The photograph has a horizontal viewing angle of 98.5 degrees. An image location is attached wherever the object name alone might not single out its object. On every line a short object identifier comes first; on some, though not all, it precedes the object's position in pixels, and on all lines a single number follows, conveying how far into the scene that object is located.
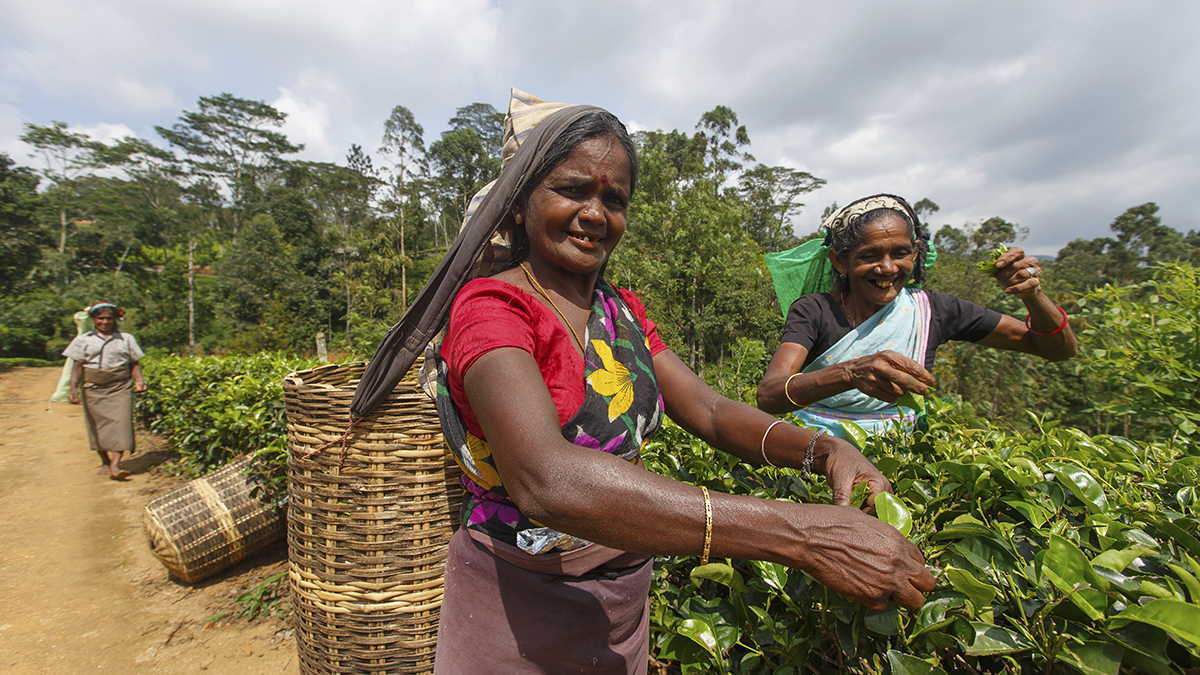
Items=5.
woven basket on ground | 3.42
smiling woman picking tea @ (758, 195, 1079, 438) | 1.96
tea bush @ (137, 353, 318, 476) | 3.79
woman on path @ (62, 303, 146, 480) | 5.70
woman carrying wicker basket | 0.80
